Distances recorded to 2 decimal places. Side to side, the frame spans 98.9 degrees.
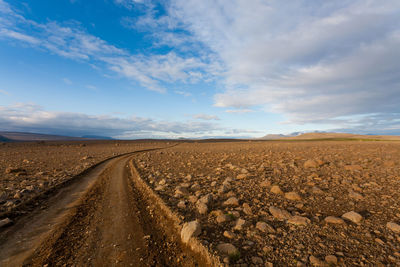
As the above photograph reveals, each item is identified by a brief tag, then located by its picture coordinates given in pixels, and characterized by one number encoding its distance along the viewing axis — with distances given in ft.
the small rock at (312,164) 32.45
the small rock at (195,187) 24.40
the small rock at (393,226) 11.66
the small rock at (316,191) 19.82
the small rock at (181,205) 18.88
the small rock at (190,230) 13.17
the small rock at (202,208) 17.07
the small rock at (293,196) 18.36
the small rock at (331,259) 9.33
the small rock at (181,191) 23.11
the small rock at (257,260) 9.97
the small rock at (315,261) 9.38
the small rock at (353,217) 13.22
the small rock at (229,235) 12.58
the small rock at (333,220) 13.12
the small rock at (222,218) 14.97
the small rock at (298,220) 13.40
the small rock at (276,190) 20.54
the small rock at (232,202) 18.02
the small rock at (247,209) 16.03
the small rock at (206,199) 18.66
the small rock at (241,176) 27.91
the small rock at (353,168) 29.16
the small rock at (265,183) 23.28
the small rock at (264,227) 12.90
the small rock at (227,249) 10.79
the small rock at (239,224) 13.60
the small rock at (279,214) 14.65
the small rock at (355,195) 17.71
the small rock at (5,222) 16.73
